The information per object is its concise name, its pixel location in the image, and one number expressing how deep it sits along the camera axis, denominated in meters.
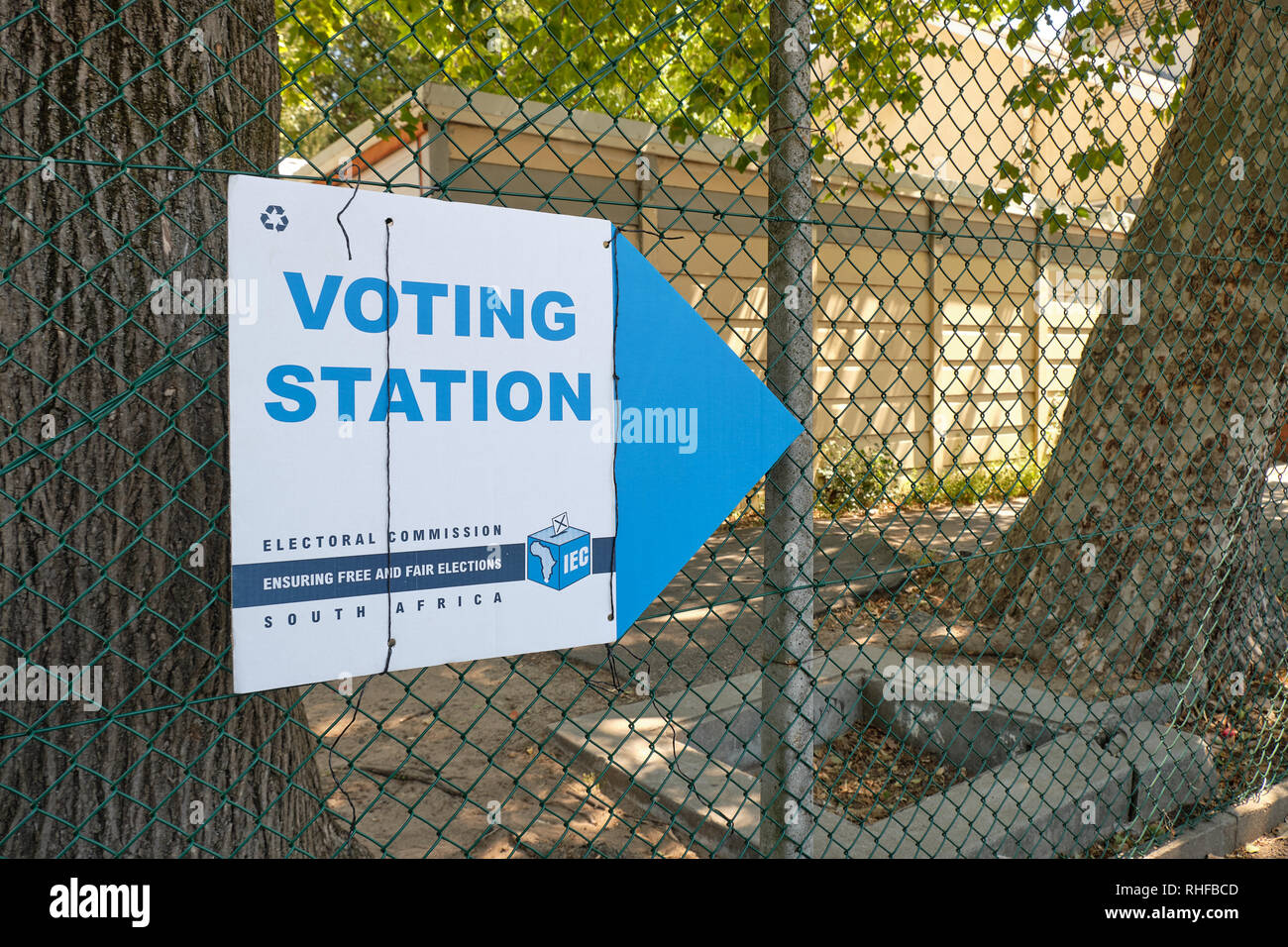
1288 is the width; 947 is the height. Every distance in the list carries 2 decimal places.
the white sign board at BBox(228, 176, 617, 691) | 1.50
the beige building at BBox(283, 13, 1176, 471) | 8.50
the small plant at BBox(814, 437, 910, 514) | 10.21
